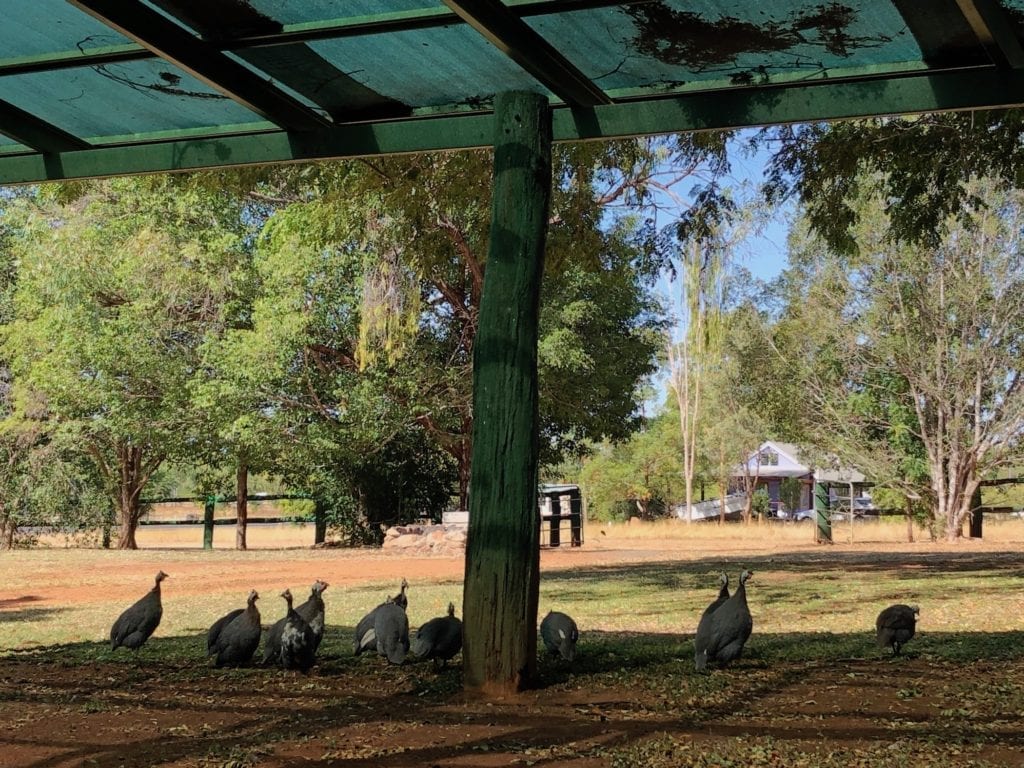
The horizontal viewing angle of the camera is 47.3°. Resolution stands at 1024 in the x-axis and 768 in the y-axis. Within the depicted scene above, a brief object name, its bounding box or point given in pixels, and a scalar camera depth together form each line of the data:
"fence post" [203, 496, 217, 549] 29.52
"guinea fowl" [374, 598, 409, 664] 6.58
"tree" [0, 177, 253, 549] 25.41
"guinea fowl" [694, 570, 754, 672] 6.11
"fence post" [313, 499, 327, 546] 29.78
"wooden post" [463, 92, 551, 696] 5.52
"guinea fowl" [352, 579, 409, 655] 7.12
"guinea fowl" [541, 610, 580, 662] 6.42
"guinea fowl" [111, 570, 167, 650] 7.80
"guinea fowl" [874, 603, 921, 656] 6.75
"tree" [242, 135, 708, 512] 13.07
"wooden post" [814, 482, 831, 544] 27.06
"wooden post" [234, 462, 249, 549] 29.73
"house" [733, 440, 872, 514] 62.25
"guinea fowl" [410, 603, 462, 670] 6.46
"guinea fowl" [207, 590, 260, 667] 6.75
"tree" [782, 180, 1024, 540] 25.16
